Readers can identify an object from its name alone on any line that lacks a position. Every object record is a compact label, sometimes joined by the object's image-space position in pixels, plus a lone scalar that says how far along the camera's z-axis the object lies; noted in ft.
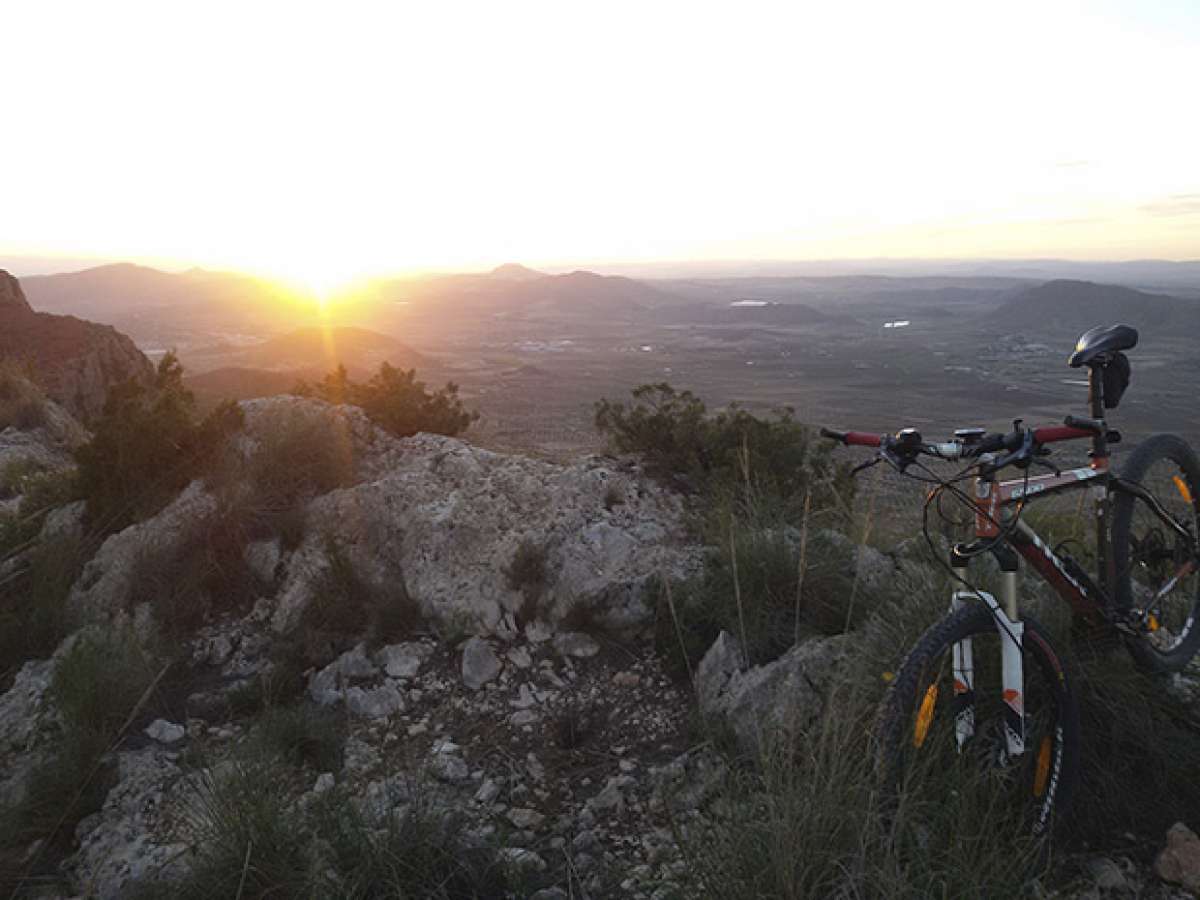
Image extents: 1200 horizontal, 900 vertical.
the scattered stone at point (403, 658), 14.25
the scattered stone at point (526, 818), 10.17
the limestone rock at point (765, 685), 9.94
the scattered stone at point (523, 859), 8.70
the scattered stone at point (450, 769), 11.31
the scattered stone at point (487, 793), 10.70
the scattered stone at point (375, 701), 13.25
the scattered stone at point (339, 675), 13.85
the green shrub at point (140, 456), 18.84
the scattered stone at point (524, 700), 13.25
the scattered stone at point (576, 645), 14.46
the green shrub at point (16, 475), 22.91
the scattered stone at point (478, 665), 13.98
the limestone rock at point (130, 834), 9.57
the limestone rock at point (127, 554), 16.46
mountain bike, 7.45
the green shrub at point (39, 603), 15.35
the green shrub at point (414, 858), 7.86
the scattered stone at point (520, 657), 14.32
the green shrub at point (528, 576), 15.51
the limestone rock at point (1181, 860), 7.63
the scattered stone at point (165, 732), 12.83
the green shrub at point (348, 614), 15.20
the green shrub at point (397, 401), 22.97
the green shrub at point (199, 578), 16.22
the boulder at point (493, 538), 15.47
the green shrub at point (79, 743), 10.53
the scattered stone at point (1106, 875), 7.68
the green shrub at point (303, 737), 11.47
